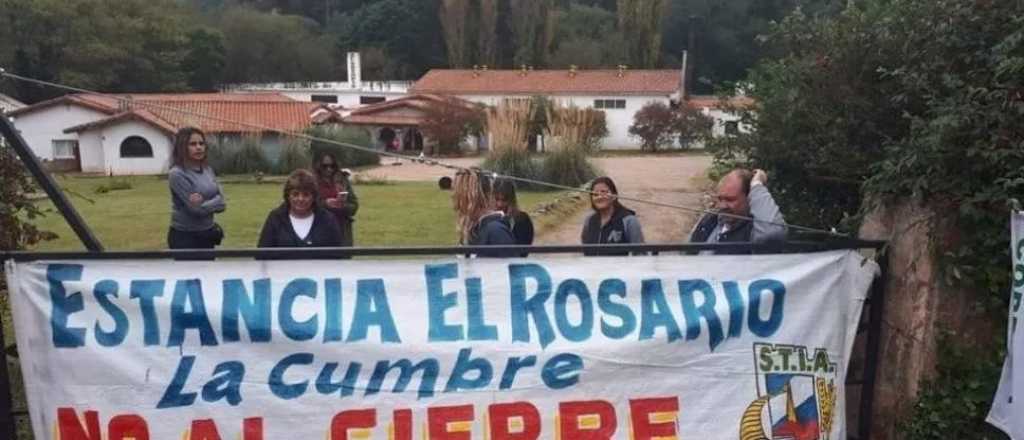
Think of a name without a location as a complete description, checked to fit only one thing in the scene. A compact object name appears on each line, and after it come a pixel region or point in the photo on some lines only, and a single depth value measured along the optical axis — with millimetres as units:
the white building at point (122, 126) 38750
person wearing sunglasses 6188
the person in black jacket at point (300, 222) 4504
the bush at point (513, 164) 19594
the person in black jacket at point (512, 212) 4785
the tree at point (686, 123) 41531
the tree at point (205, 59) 63312
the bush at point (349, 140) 32825
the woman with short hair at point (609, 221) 4613
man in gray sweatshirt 3859
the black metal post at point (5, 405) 3236
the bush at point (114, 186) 26672
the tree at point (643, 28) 61875
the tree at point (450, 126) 41500
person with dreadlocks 4605
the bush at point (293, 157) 31859
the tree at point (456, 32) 66212
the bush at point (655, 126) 45344
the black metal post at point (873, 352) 3584
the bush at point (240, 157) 32406
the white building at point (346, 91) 64250
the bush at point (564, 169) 20312
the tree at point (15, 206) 4332
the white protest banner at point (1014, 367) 3133
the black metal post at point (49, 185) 3104
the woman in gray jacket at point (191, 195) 5324
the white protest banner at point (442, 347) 3156
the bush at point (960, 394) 3344
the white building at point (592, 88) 51844
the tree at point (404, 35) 77188
